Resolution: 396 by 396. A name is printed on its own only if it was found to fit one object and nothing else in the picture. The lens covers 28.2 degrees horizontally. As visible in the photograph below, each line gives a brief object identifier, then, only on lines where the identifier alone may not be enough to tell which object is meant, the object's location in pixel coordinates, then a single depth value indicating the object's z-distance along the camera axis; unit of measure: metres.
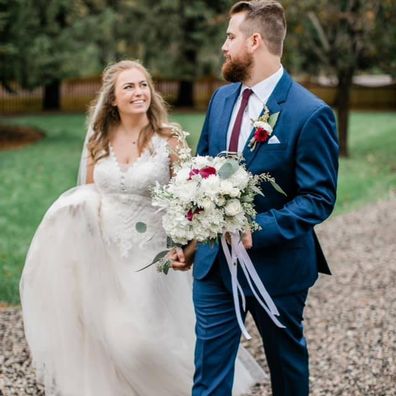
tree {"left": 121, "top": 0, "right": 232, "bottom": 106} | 30.70
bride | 4.79
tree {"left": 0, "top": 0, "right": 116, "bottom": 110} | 20.56
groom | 3.49
